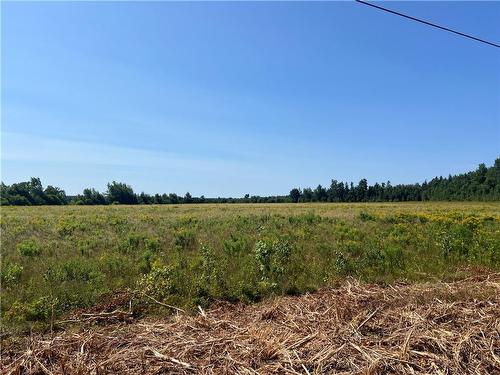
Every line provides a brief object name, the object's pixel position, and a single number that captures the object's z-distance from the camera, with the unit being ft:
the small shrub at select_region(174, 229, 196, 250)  45.80
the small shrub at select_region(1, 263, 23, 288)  28.40
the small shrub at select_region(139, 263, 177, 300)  25.50
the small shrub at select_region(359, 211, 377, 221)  81.71
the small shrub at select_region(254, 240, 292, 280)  31.24
